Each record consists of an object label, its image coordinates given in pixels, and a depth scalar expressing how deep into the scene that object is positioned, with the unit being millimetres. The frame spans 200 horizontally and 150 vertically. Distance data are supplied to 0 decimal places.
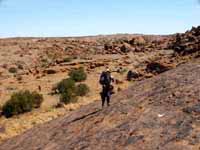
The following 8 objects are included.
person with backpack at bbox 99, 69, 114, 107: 11068
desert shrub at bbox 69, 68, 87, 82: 26063
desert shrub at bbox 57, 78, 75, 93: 22356
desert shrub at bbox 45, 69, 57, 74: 30390
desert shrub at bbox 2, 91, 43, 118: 18286
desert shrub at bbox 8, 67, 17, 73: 39221
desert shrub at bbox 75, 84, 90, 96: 20907
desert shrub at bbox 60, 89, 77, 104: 19233
